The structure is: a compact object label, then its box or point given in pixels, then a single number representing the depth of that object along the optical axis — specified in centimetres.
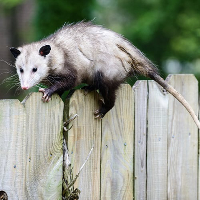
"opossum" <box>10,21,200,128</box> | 645
